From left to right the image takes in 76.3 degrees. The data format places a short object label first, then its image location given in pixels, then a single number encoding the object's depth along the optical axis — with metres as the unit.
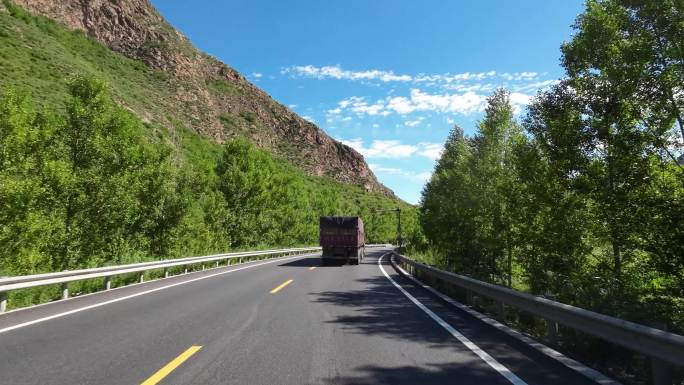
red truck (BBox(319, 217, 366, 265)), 26.89
